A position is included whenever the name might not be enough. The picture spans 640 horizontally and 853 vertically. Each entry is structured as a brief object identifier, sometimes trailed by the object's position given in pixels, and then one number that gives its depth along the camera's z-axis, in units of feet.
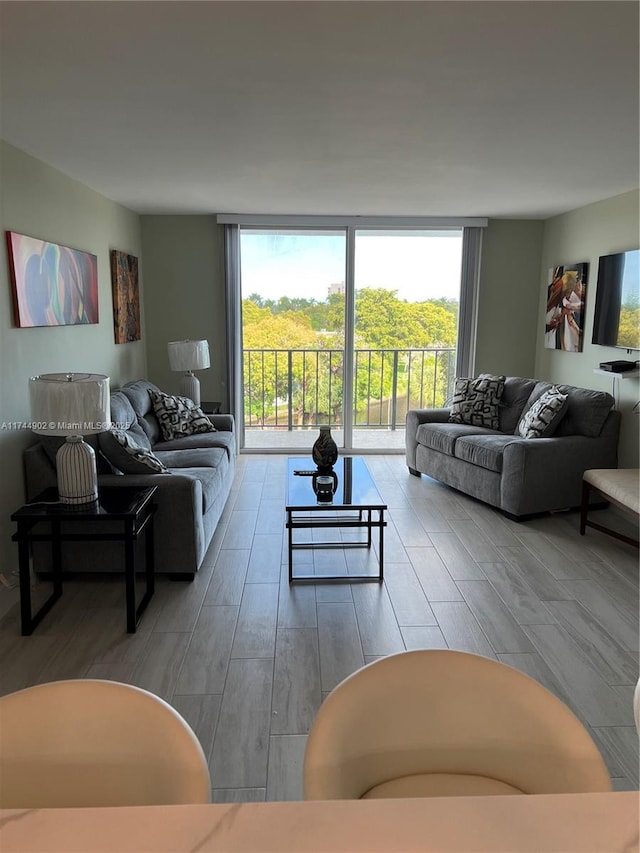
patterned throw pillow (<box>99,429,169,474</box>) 11.68
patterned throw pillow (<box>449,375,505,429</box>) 18.38
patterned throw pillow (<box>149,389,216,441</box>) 16.87
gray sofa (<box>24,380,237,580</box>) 11.21
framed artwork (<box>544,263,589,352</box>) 18.25
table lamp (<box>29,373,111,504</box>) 9.48
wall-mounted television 15.24
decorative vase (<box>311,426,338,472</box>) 13.39
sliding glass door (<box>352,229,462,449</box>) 21.88
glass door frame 20.27
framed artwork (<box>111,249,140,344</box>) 17.44
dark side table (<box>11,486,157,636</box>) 9.61
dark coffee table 11.54
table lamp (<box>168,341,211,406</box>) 18.71
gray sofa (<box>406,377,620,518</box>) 14.75
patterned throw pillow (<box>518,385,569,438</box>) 15.58
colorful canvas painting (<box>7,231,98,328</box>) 11.22
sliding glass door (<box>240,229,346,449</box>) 21.02
